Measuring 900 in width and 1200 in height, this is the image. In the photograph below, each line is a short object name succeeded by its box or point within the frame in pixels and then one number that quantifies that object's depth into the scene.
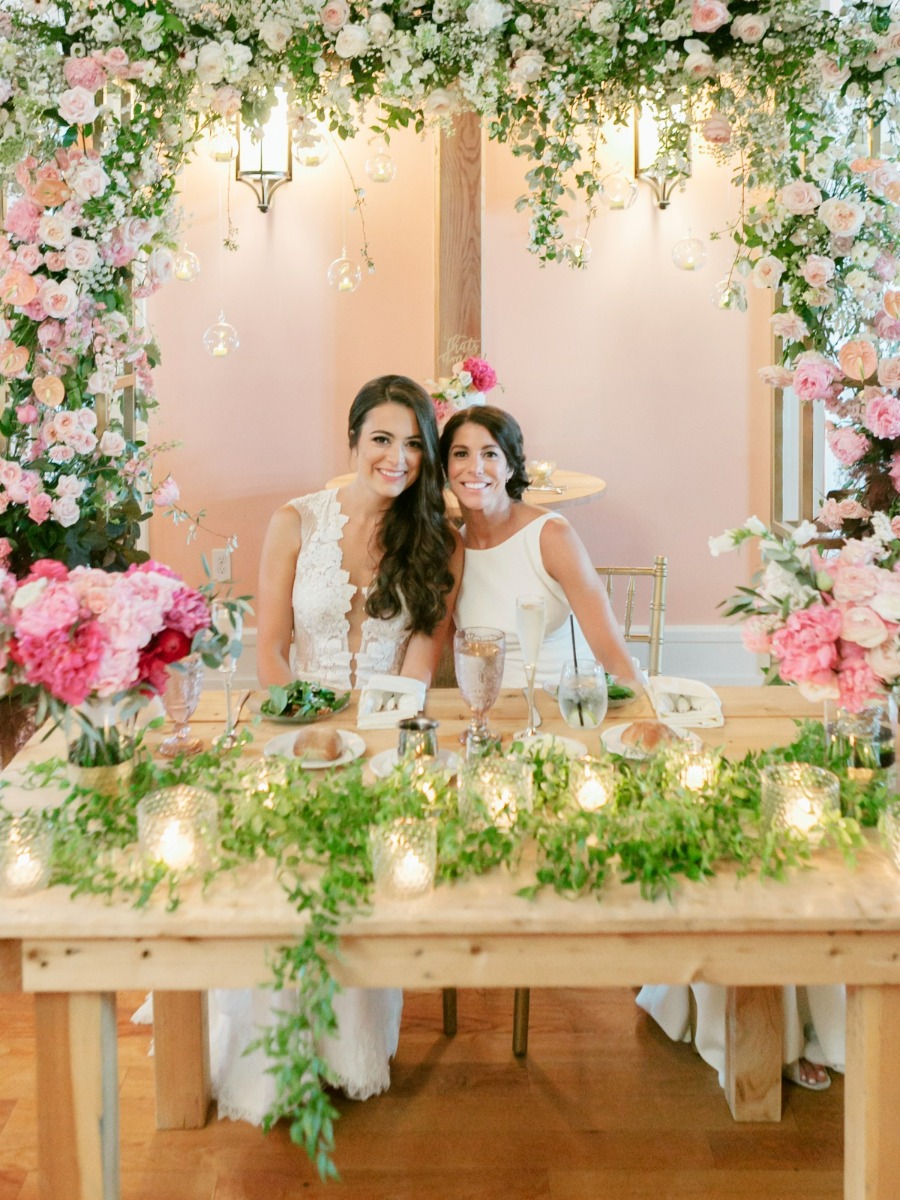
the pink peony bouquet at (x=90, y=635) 1.35
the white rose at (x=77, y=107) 2.30
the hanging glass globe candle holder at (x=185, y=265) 3.13
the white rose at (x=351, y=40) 2.24
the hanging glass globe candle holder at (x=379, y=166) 2.83
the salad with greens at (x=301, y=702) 1.94
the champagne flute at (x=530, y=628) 1.76
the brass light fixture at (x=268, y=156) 4.19
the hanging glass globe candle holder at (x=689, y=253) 3.01
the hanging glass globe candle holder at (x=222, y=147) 3.29
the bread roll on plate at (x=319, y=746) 1.71
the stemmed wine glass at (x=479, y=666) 1.70
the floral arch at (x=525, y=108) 2.25
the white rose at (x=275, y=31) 2.25
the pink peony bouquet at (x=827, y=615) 1.43
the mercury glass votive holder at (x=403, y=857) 1.29
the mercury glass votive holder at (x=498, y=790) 1.42
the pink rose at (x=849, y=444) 2.42
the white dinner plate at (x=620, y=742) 1.68
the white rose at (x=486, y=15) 2.21
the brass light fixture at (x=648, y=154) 4.21
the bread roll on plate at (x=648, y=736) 1.68
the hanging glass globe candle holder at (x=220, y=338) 3.74
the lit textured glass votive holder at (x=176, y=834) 1.34
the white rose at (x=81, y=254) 2.53
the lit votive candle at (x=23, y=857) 1.31
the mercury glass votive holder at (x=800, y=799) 1.42
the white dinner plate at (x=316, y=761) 1.70
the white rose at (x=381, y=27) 2.25
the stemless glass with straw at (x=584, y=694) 1.74
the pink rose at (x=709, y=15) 2.18
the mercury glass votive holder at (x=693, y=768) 1.52
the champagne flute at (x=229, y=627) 1.51
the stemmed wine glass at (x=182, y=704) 1.68
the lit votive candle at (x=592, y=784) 1.47
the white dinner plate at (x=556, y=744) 1.67
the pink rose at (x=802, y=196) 2.32
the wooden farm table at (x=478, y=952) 1.26
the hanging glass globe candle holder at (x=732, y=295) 2.47
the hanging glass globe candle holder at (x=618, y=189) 2.82
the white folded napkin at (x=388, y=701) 1.92
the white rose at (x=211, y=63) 2.26
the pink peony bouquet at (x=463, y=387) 3.57
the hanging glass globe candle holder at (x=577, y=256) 2.67
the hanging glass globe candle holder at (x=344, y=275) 3.62
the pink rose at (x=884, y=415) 2.29
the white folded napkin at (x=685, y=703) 1.92
